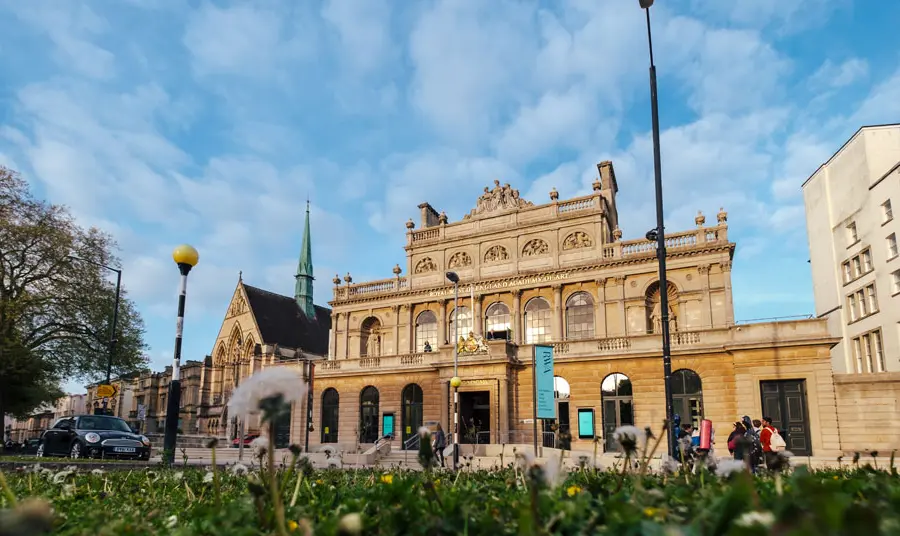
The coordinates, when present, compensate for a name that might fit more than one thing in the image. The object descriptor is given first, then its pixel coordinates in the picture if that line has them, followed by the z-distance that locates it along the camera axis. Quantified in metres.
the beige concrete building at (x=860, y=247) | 36.69
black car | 19.91
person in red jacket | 15.49
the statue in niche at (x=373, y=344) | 46.69
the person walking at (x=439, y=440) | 27.25
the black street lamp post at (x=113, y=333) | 29.76
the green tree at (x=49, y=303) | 30.39
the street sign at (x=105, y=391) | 27.55
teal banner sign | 27.88
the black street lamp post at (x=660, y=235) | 16.28
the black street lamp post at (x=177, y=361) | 13.23
